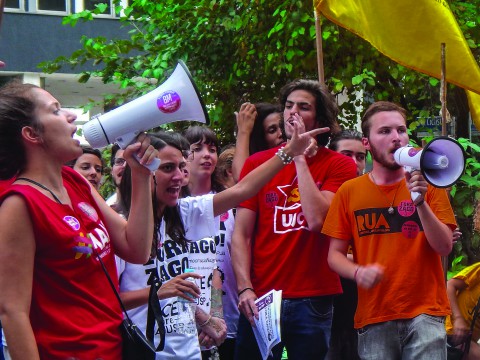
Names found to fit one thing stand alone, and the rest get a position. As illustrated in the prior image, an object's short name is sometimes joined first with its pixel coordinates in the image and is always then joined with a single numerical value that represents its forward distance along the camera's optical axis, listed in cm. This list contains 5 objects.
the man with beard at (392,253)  792
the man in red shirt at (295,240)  846
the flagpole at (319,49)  1061
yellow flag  1105
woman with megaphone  530
